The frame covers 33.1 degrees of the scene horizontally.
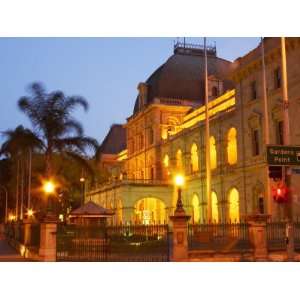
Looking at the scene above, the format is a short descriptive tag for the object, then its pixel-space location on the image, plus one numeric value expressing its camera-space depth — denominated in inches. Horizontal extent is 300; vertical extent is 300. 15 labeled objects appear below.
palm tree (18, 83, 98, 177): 1050.1
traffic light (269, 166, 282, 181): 613.9
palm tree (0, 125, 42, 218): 1024.2
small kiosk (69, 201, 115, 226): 1095.6
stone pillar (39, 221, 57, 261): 761.6
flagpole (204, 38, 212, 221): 1003.0
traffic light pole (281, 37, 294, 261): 616.9
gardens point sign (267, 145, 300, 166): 602.2
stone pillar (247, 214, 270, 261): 770.2
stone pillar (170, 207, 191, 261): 730.8
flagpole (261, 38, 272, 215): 918.8
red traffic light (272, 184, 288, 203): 603.8
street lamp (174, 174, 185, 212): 738.8
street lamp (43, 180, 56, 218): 919.0
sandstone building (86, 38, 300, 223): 1318.9
